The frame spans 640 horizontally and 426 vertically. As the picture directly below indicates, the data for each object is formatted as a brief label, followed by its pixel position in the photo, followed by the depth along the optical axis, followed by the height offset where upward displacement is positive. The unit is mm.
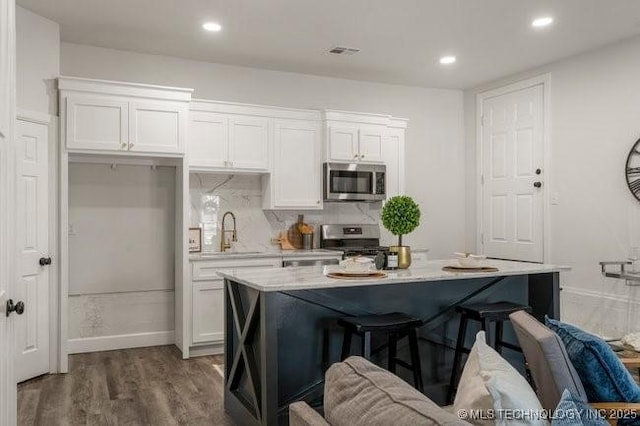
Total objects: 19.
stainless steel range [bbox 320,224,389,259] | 5840 -254
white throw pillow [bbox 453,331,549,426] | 1322 -478
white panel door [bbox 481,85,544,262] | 5758 +449
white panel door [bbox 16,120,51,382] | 4093 -269
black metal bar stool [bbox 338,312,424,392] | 3008 -678
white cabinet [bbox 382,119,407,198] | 5988 +673
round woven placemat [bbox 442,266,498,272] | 3477 -362
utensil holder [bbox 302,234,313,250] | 5738 -284
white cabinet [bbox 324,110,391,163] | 5617 +857
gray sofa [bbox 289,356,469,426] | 1172 -456
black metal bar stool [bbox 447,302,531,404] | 3352 -653
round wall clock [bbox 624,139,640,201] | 4734 +400
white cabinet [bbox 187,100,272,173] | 5043 +758
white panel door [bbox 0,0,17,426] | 1738 +47
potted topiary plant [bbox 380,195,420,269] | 3482 -8
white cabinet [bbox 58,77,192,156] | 4430 +856
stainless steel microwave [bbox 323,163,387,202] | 5617 +359
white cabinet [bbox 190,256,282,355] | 4848 -810
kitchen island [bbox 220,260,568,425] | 2872 -622
